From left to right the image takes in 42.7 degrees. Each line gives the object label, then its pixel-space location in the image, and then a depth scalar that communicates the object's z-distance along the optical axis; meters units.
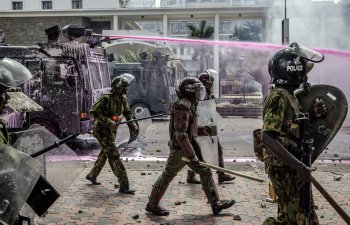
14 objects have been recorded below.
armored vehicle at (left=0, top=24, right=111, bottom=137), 10.15
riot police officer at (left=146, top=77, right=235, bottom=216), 5.43
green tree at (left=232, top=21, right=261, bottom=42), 58.61
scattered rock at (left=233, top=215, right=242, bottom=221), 5.48
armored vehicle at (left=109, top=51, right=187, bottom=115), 18.00
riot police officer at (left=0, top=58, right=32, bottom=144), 3.07
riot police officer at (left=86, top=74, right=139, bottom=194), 6.67
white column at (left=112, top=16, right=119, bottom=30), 31.64
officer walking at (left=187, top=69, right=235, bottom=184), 7.29
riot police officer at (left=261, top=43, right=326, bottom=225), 3.36
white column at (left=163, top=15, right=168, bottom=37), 31.32
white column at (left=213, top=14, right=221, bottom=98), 30.32
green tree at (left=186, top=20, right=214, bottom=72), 49.19
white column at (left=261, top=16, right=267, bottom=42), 29.17
